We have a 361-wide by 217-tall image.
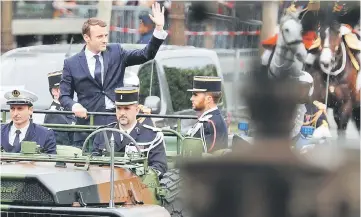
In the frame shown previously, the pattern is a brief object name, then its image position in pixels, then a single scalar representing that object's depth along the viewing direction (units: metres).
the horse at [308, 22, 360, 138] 26.14
